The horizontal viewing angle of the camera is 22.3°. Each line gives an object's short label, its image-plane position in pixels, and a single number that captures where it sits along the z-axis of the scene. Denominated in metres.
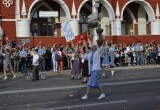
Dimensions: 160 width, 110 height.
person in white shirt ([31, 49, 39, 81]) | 20.92
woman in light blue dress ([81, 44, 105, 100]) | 13.31
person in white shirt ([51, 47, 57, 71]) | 27.05
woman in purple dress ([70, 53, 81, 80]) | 20.78
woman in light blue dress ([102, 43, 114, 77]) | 22.52
